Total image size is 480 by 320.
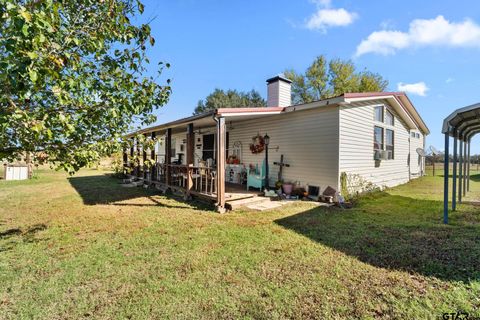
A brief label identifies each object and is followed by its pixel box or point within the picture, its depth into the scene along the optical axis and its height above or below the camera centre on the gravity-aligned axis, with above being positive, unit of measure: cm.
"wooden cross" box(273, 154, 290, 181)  842 -27
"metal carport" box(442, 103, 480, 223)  512 +75
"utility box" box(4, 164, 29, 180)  1352 -95
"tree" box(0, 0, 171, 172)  202 +89
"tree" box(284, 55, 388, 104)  2650 +901
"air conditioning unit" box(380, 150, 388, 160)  930 +13
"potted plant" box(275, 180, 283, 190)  816 -95
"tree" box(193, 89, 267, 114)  3092 +780
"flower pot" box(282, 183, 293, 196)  797 -106
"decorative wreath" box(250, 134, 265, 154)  916 +52
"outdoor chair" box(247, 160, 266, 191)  843 -75
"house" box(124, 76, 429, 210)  726 +55
